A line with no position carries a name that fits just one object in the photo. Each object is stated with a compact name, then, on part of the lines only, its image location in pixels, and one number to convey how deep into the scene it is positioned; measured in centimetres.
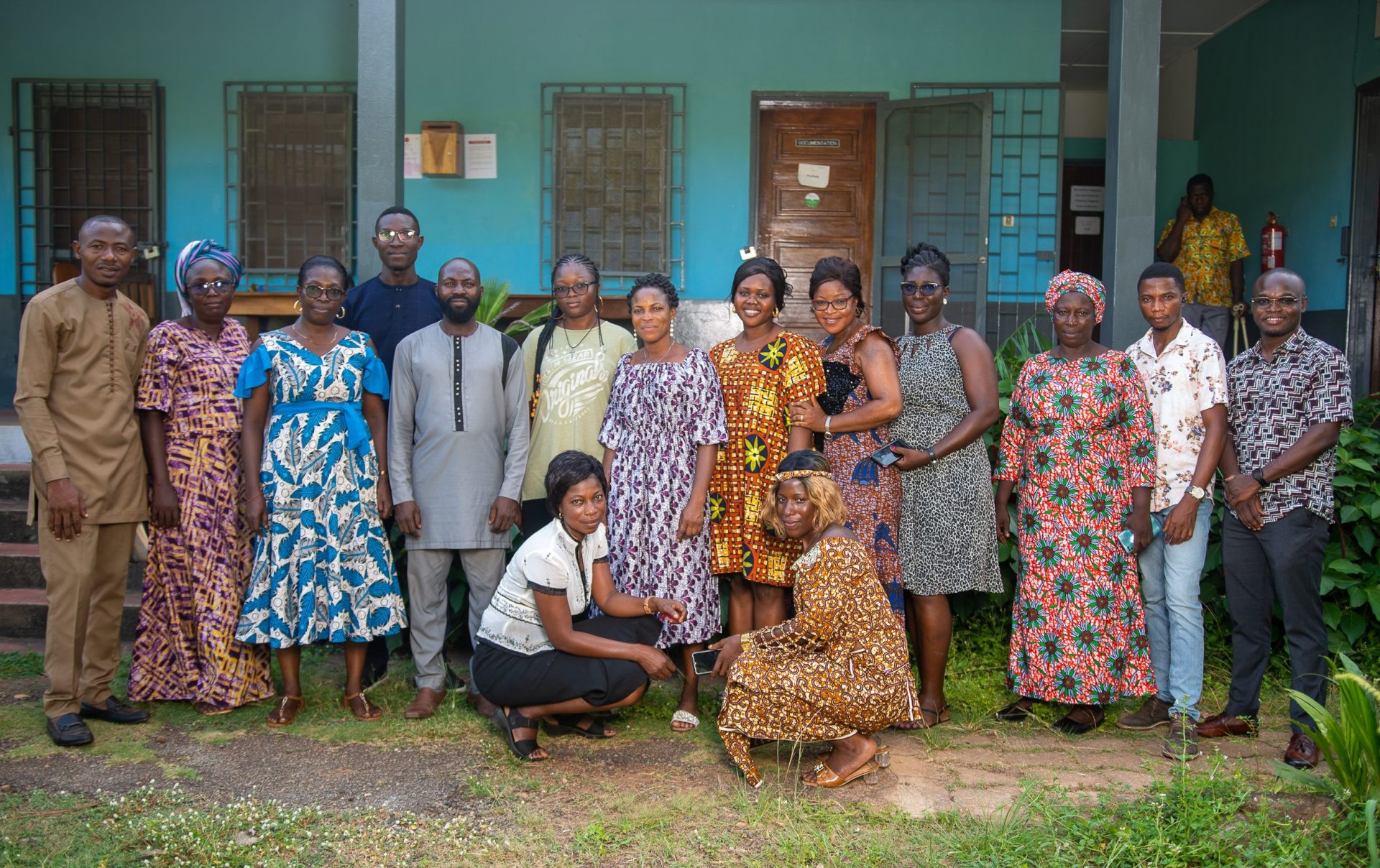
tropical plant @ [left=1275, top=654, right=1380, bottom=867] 314
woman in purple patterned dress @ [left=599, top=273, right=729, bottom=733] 411
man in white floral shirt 406
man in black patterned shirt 387
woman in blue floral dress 421
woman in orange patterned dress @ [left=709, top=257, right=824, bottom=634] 413
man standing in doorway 880
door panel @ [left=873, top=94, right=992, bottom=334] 812
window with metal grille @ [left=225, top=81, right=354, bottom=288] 834
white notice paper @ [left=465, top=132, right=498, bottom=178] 836
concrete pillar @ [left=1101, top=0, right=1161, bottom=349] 585
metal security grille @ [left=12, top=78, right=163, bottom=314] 838
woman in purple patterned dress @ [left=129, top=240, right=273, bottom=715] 430
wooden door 838
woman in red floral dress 407
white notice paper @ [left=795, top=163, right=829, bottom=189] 840
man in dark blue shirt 478
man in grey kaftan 432
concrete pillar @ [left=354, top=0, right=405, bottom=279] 571
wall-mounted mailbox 817
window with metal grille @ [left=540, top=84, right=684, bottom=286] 828
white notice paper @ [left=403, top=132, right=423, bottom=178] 834
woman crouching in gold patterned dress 360
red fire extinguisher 898
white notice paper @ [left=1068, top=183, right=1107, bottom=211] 1140
